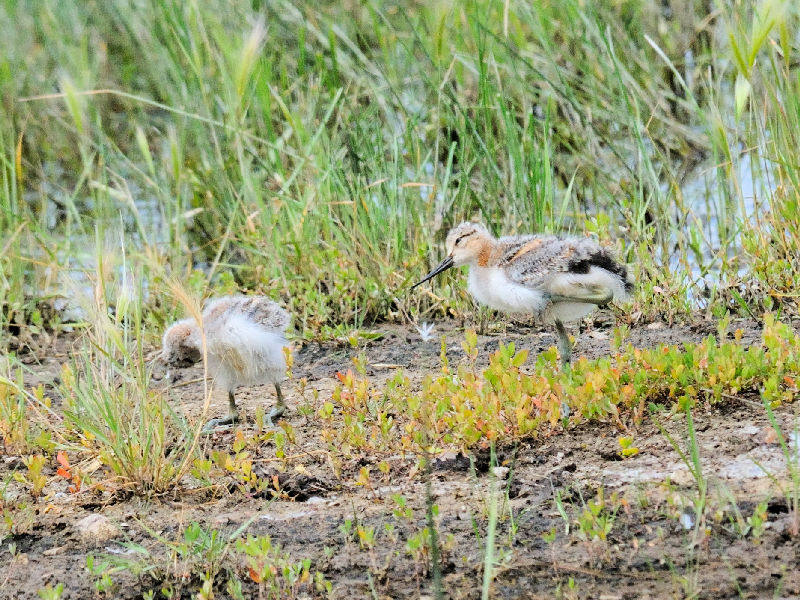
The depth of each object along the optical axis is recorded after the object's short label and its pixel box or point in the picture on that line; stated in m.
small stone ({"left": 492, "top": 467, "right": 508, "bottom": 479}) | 8.41
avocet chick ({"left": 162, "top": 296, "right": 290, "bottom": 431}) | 9.98
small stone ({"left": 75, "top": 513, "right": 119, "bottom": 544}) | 8.12
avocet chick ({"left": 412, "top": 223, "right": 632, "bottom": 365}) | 9.93
